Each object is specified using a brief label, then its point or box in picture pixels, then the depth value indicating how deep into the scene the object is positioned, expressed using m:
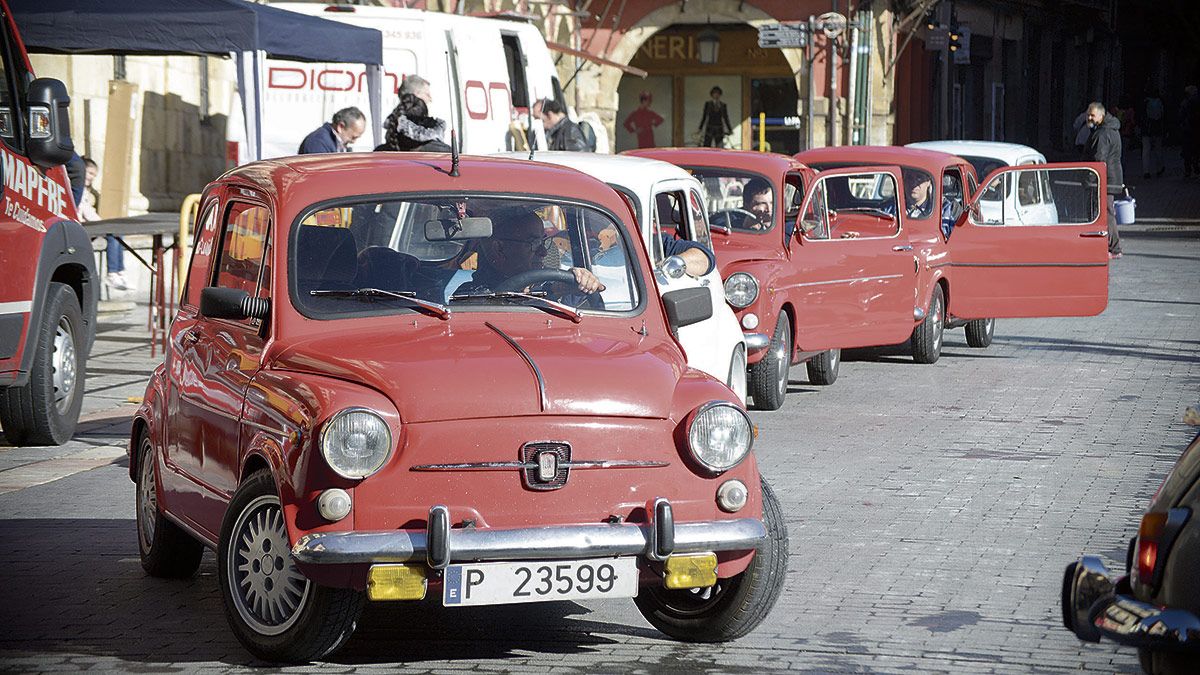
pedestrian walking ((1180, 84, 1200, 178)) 48.91
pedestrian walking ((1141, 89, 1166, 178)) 51.78
